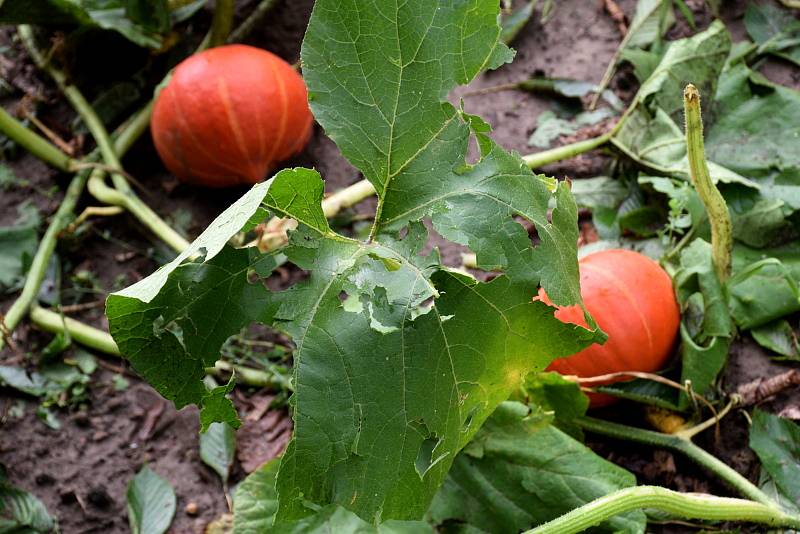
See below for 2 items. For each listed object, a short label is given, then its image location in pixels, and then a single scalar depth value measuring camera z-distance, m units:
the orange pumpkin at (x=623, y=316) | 1.70
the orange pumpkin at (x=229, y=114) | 1.91
